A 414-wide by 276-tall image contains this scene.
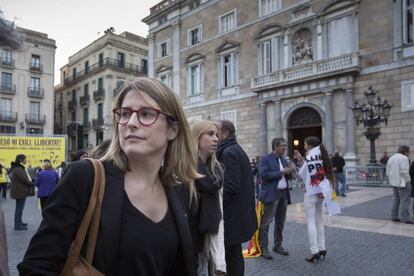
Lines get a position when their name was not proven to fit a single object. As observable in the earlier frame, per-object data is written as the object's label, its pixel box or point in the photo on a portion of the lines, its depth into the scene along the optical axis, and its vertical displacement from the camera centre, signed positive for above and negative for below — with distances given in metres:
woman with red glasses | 1.36 -0.25
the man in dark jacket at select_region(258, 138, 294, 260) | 5.51 -0.81
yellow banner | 19.33 -0.37
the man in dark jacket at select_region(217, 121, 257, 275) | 3.79 -0.67
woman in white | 5.26 -0.74
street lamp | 15.63 +1.20
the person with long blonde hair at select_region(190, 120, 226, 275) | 2.77 -0.64
